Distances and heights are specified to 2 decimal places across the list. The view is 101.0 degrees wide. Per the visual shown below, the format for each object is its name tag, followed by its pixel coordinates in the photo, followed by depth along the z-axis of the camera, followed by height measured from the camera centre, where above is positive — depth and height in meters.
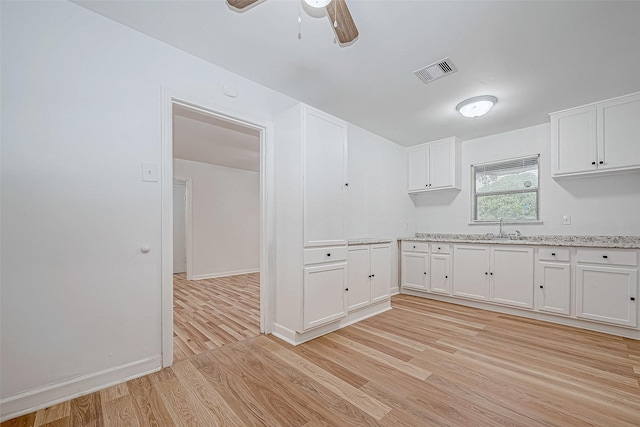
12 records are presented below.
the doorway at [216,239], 2.10 -0.50
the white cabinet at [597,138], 2.80 +0.83
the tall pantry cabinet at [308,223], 2.53 -0.12
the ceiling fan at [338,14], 1.42 +1.11
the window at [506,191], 3.72 +0.30
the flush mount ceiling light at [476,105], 2.85 +1.17
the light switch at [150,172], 1.97 +0.29
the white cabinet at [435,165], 4.14 +0.75
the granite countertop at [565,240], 2.79 -0.36
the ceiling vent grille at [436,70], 2.30 +1.28
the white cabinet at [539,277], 2.68 -0.81
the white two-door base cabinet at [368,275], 3.07 -0.79
